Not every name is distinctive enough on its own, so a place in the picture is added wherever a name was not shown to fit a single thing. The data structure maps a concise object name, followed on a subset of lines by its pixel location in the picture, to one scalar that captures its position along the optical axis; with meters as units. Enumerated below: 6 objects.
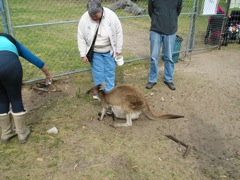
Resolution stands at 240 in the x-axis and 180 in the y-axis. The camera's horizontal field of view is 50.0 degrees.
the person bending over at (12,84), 2.92
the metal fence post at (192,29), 6.93
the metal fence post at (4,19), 4.20
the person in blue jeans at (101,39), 3.91
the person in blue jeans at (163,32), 4.95
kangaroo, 3.90
